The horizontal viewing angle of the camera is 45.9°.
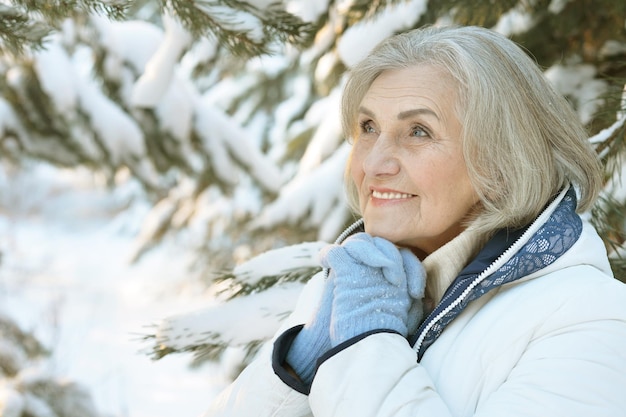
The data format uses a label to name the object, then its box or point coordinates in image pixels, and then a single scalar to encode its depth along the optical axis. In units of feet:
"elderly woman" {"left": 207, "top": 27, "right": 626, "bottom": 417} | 3.91
